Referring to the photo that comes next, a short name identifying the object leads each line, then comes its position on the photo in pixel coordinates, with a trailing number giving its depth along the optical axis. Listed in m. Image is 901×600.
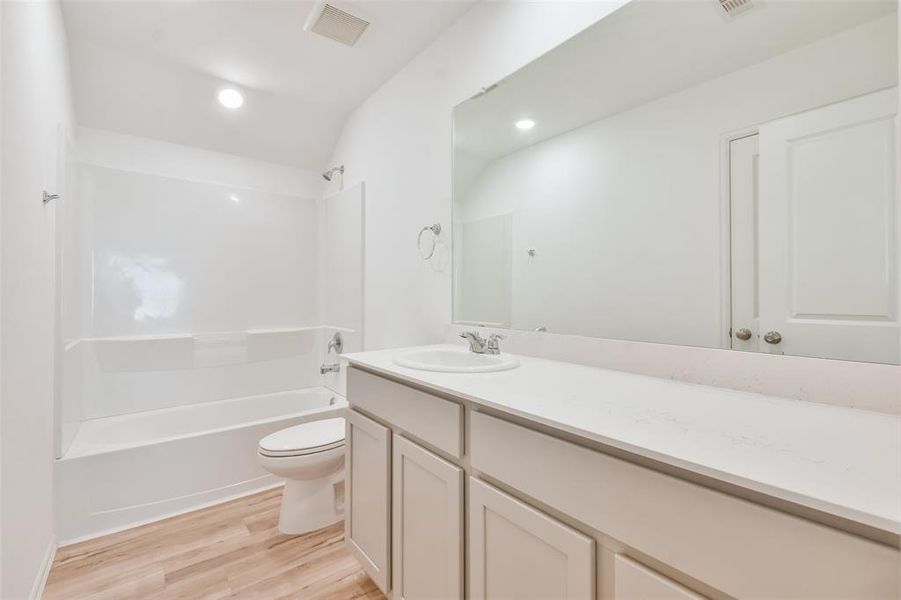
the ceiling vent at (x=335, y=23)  1.91
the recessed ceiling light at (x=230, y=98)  2.59
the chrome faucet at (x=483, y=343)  1.62
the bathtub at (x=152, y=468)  1.89
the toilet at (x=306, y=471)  1.88
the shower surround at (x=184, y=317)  2.08
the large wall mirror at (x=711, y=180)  0.90
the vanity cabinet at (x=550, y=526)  0.54
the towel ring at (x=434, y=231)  2.08
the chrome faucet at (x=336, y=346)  2.89
